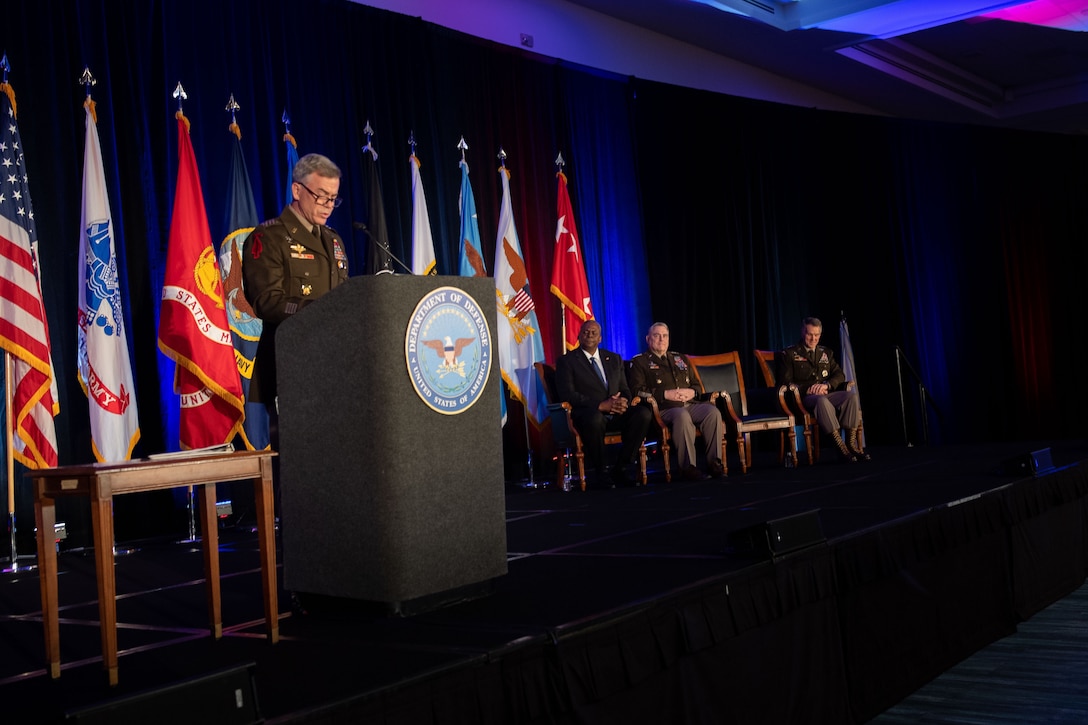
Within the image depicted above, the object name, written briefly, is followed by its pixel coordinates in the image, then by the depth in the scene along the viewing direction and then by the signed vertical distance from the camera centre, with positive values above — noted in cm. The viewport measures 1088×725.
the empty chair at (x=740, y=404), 650 -4
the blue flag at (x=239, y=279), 534 +84
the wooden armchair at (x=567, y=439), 609 -18
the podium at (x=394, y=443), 209 -4
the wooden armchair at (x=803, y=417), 671 -15
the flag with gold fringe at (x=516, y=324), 676 +62
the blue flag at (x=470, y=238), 668 +121
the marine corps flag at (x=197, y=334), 481 +51
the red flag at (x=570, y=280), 725 +95
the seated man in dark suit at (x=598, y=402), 617 +4
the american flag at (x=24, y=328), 425 +52
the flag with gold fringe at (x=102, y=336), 464 +51
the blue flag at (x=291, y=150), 574 +162
